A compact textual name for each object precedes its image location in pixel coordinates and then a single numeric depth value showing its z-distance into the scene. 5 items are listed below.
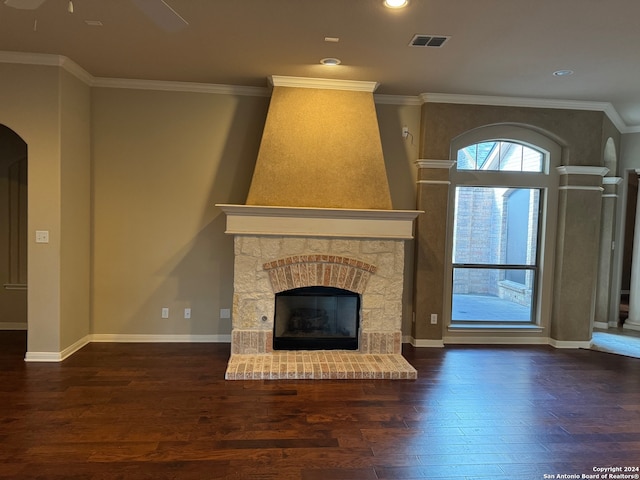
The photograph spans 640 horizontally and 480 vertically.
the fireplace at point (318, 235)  4.06
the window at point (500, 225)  4.94
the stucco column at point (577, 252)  4.87
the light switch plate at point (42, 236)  3.88
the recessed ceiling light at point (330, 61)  3.70
